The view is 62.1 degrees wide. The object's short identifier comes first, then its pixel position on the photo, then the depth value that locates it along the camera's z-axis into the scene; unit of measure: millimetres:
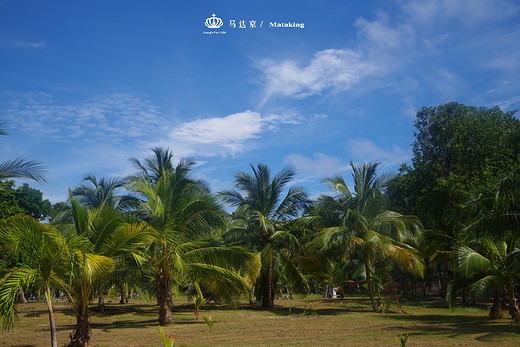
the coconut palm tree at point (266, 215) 22719
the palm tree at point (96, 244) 10180
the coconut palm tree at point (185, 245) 14562
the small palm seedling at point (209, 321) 13352
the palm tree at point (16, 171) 10711
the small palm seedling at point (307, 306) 20016
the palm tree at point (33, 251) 8719
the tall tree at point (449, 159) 23241
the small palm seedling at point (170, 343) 7843
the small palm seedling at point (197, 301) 16823
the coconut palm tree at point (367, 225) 19734
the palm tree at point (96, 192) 25406
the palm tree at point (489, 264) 14088
